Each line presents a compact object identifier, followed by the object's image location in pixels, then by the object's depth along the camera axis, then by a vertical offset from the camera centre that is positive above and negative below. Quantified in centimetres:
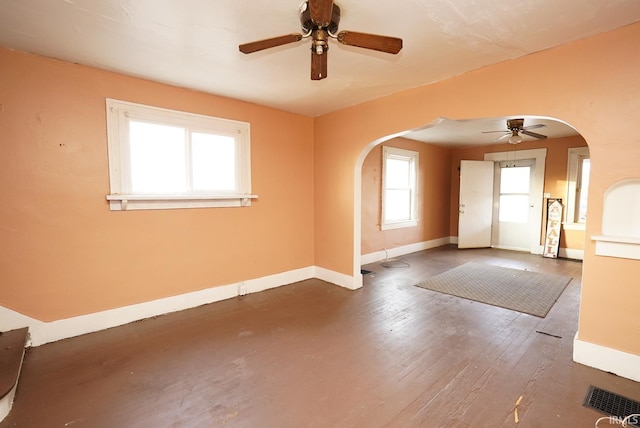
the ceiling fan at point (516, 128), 396 +95
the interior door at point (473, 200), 637 -16
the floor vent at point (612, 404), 163 -128
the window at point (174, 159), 268 +35
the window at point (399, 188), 536 +10
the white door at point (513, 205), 609 -27
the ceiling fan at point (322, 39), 162 +90
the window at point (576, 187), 536 +12
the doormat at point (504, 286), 326 -127
